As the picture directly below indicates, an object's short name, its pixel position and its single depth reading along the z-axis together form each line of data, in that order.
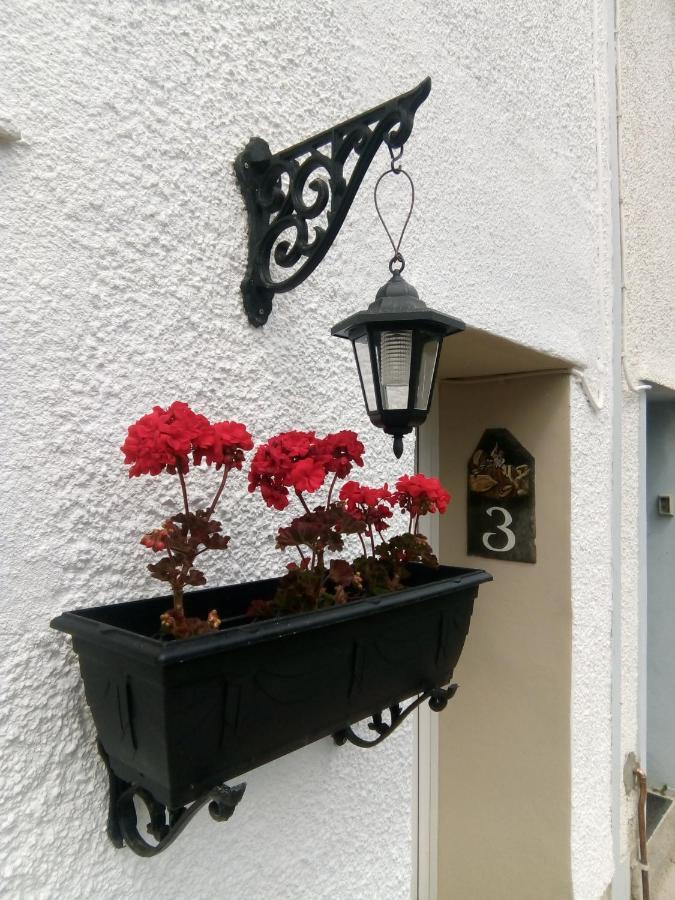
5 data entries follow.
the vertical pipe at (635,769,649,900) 2.55
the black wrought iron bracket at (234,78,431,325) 0.98
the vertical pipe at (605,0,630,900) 2.37
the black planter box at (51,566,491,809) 0.69
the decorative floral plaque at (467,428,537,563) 2.31
